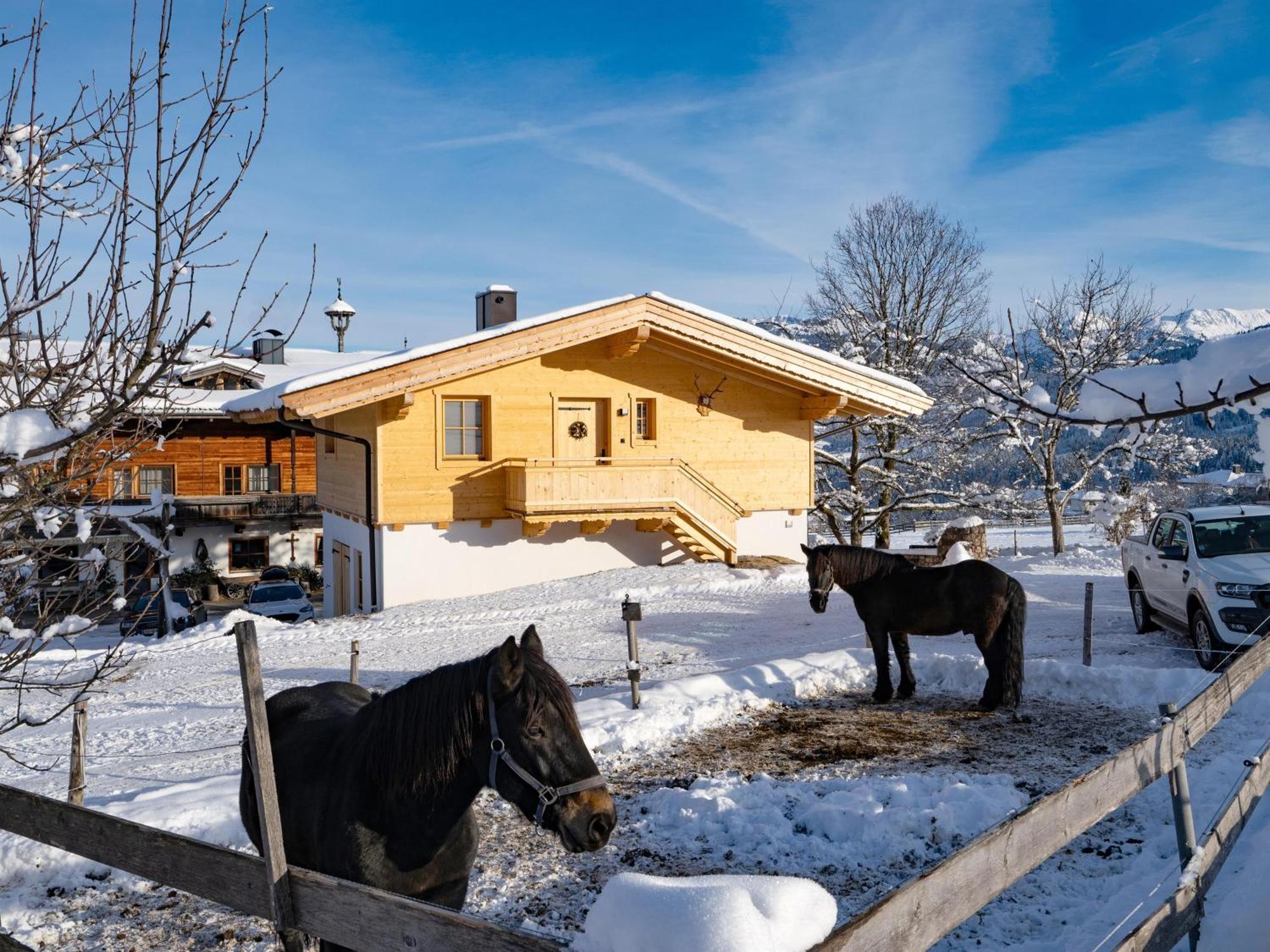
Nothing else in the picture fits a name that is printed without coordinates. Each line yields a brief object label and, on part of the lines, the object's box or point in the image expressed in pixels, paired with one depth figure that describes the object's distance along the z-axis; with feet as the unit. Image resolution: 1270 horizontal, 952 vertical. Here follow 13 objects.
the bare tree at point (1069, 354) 100.17
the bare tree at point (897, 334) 103.96
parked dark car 79.28
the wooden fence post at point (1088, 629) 40.88
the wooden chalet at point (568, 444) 69.10
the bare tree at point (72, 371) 12.00
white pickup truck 38.99
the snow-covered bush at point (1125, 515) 110.93
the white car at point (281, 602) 74.74
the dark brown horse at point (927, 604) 34.65
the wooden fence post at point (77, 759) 24.63
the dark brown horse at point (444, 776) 11.80
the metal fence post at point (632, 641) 34.63
